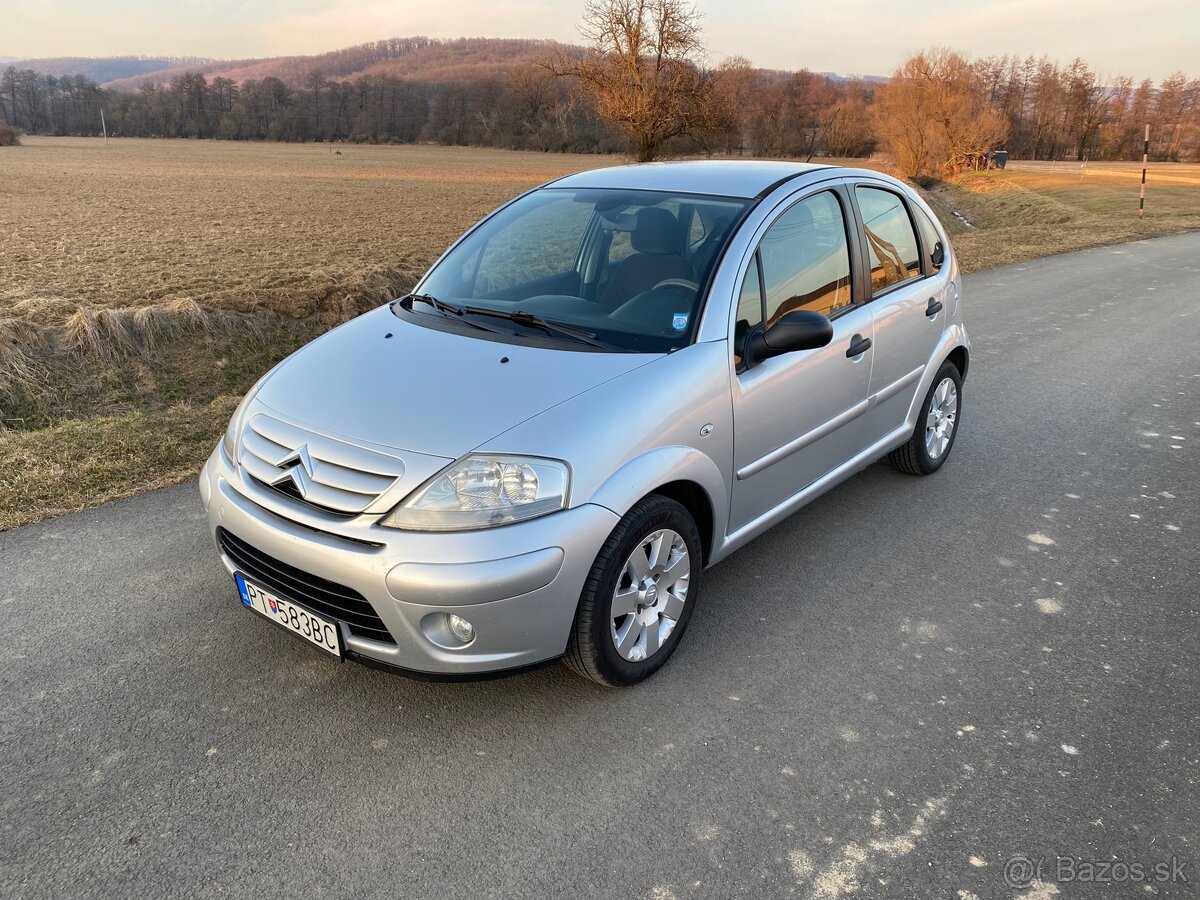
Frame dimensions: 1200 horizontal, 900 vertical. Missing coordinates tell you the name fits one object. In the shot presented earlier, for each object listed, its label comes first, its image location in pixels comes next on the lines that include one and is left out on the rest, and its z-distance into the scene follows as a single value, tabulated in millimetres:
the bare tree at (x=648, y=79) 33781
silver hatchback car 2586
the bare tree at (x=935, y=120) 50812
